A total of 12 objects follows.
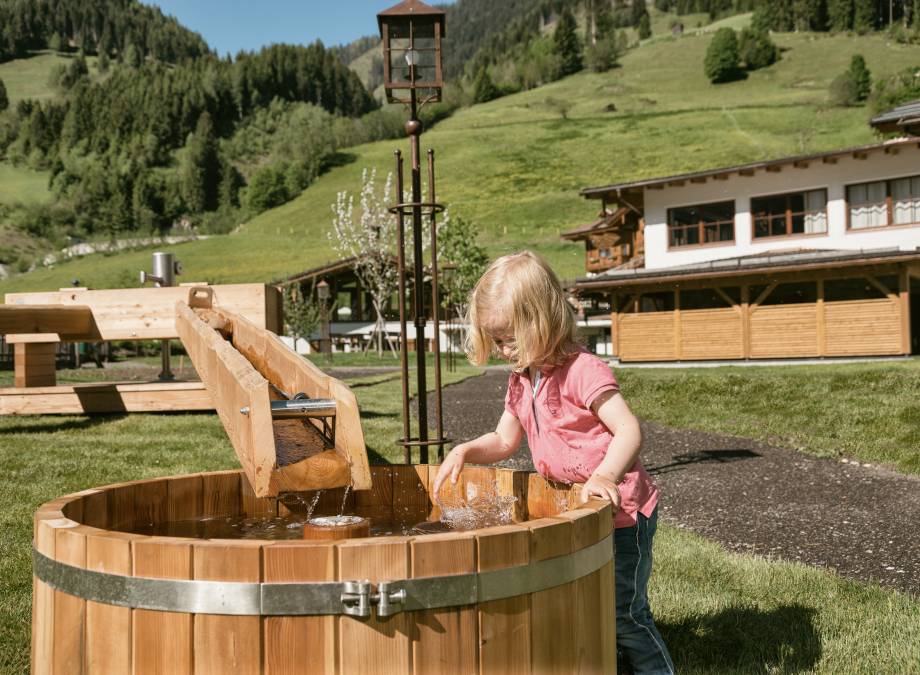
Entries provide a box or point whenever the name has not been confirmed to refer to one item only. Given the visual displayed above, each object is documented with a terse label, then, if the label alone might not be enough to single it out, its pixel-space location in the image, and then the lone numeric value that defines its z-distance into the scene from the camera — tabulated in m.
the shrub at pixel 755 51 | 110.12
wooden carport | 22.25
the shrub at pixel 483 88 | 122.81
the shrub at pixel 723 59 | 106.31
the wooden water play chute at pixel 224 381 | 2.48
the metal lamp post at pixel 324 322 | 36.91
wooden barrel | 1.67
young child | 2.53
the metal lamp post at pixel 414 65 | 5.06
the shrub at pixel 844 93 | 81.76
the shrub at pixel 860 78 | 81.94
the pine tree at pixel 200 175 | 109.25
